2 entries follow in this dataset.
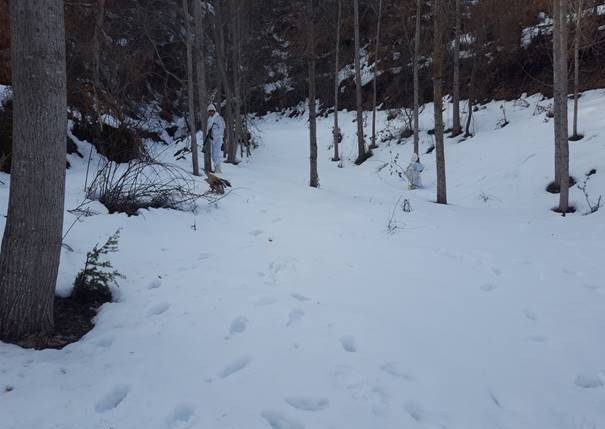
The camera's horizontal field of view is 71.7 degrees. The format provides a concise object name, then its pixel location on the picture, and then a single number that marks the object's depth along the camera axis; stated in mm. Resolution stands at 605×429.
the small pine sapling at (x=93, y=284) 3426
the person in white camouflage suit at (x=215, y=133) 11016
